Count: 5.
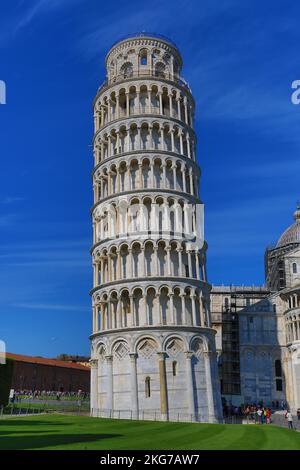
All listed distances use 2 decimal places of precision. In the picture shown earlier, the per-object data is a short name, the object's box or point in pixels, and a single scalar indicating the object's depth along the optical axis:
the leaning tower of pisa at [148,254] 43.41
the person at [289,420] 36.84
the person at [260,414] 45.59
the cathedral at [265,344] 71.62
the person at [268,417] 44.69
